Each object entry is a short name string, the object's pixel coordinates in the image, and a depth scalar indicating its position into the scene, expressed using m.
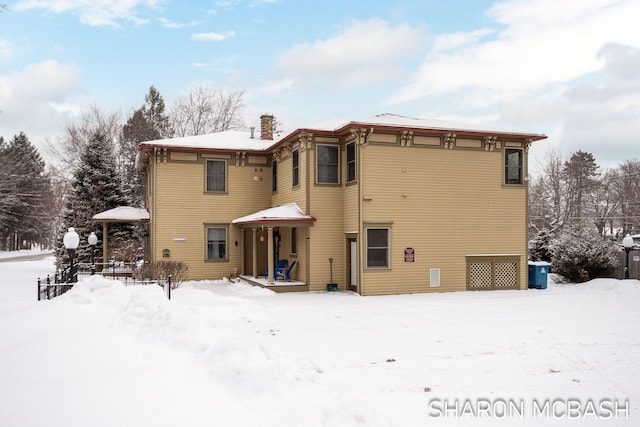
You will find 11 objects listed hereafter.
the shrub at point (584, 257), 20.55
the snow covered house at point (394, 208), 17.75
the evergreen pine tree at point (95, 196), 26.80
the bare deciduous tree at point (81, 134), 38.56
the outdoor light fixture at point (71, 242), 14.42
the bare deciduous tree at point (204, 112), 40.81
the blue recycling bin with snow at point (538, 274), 19.67
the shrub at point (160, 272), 17.50
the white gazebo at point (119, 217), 22.64
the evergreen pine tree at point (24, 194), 47.15
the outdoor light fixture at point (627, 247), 19.46
